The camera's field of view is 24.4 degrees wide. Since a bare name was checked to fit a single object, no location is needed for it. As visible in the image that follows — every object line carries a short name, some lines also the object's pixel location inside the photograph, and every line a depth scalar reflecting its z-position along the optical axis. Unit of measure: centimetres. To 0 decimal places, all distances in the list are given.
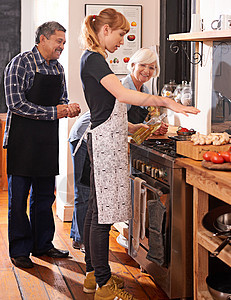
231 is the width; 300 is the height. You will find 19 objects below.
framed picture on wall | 498
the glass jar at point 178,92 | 437
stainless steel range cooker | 302
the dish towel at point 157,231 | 311
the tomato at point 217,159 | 270
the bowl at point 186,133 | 345
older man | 371
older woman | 399
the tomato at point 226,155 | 273
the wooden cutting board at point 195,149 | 291
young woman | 301
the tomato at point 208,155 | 277
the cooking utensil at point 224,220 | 266
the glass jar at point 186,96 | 422
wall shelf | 330
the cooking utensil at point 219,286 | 259
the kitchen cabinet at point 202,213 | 256
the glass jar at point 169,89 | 458
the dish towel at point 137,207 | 338
